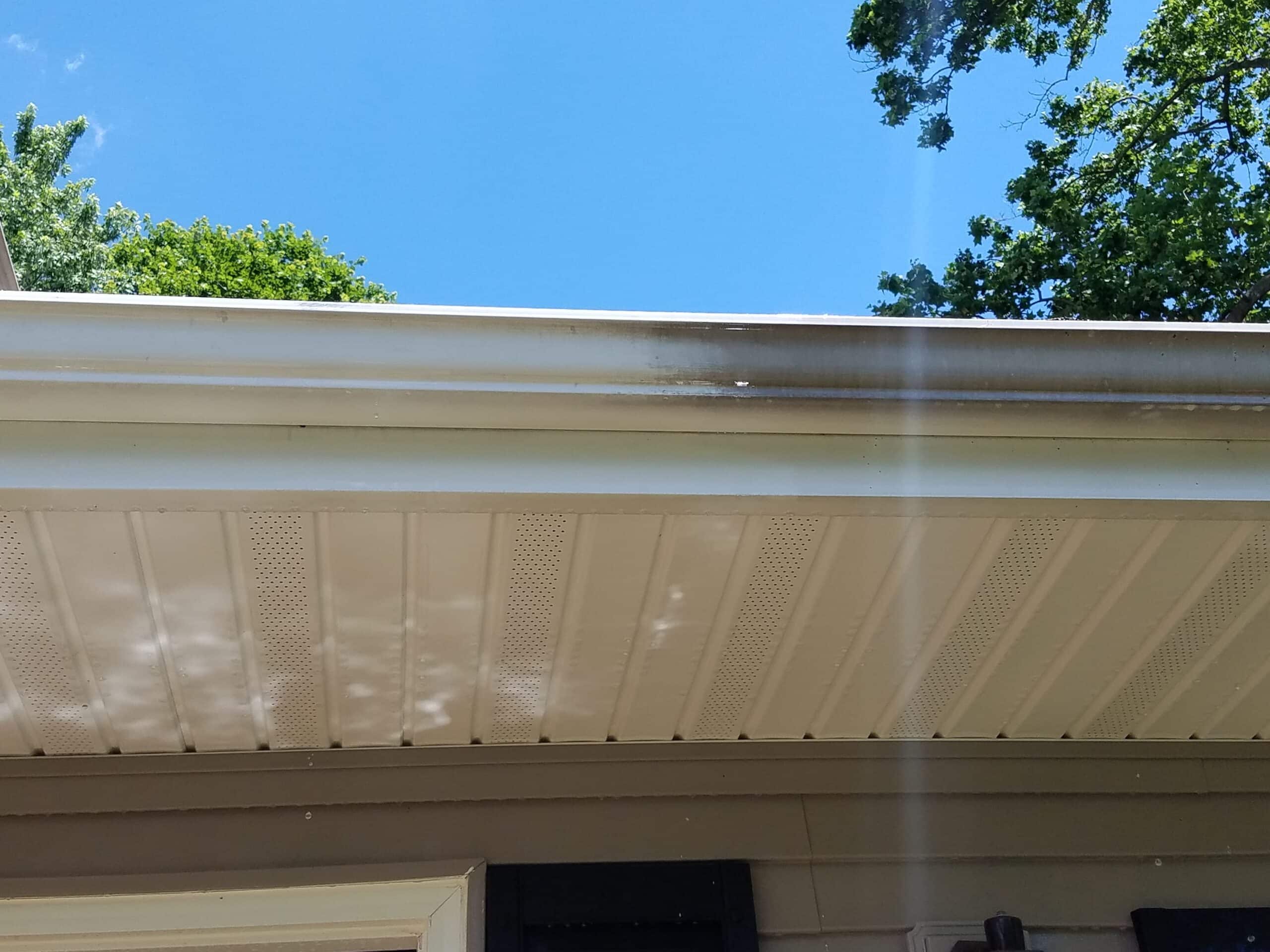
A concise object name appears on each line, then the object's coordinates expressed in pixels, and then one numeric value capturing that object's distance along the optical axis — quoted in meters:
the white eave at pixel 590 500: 1.58
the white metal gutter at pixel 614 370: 1.54
